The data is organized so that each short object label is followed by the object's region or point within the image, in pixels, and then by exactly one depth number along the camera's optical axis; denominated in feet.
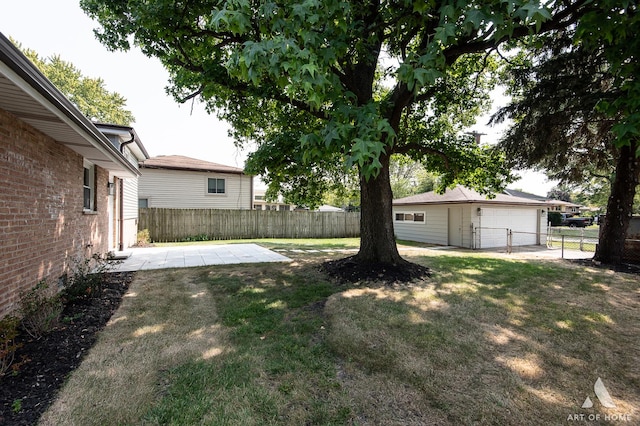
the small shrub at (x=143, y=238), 43.26
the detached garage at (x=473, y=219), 47.24
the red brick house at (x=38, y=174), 9.61
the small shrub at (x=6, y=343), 9.05
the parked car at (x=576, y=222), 99.35
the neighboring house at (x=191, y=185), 57.06
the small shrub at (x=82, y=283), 16.09
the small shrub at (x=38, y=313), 11.94
